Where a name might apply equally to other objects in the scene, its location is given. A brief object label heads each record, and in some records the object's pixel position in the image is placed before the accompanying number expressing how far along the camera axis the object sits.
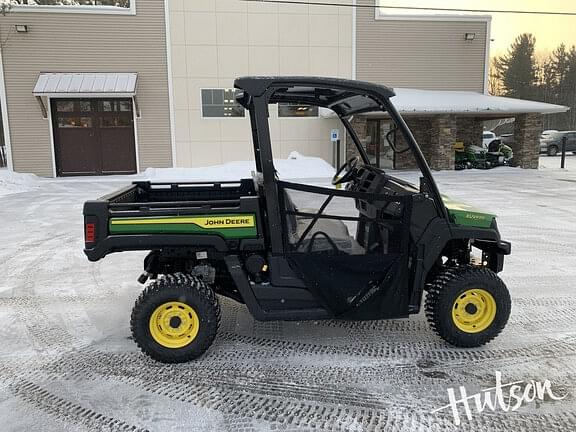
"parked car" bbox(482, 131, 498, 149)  27.84
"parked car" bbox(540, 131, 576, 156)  29.34
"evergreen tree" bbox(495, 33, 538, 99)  48.03
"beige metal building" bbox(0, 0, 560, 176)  17.11
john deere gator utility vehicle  3.47
